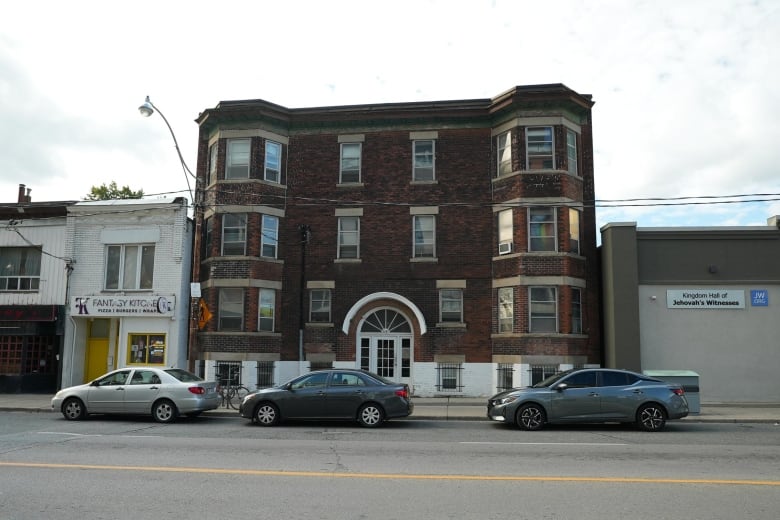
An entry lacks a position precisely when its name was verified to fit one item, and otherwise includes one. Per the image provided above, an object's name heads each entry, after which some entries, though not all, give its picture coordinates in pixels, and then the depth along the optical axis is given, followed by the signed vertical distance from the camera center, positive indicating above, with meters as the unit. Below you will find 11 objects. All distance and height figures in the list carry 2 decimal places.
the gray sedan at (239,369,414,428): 14.21 -1.29
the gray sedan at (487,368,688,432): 13.88 -1.29
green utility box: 15.96 -0.87
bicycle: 17.64 -1.68
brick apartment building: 21.08 +3.71
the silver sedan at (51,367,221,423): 15.12 -1.33
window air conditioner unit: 21.34 +3.34
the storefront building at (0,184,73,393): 22.48 +1.66
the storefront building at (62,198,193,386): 22.25 +1.99
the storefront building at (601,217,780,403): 19.98 +1.37
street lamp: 16.12 +3.95
